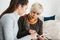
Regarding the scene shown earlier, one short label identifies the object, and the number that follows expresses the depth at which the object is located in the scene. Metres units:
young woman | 0.92
